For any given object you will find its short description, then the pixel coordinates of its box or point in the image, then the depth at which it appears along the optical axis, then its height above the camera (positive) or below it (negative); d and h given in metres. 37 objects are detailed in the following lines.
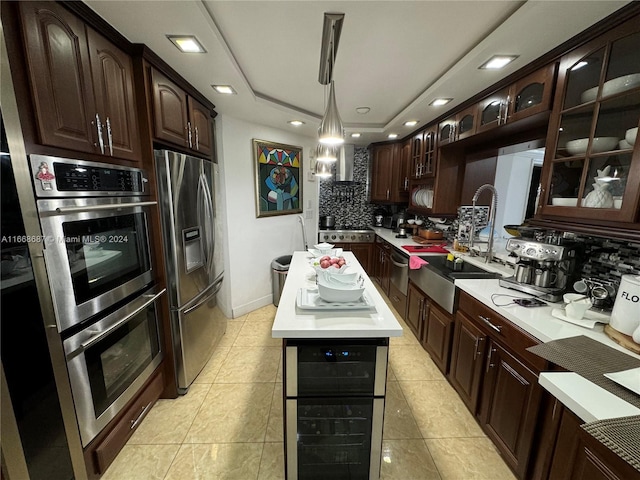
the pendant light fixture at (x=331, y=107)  1.37 +0.50
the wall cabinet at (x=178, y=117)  1.59 +0.57
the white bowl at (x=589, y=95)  1.26 +0.54
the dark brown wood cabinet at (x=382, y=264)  3.54 -1.02
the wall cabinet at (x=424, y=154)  2.92 +0.55
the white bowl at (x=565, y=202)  1.37 -0.01
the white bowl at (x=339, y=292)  1.29 -0.50
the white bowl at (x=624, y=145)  1.14 +0.26
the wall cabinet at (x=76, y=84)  0.96 +0.50
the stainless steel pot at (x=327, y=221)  4.53 -0.44
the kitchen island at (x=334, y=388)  1.14 -0.90
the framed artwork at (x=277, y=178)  3.09 +0.24
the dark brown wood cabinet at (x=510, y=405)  1.20 -1.10
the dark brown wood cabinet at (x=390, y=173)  3.83 +0.39
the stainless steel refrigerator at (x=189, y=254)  1.67 -0.45
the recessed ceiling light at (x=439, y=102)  2.26 +0.89
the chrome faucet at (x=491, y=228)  2.08 -0.24
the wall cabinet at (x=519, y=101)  1.51 +0.69
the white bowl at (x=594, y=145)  1.22 +0.28
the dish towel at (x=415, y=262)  2.33 -0.61
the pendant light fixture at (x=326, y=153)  2.01 +0.35
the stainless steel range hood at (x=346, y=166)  4.28 +0.54
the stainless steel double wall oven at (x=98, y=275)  1.02 -0.40
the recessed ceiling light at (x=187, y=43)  1.36 +0.86
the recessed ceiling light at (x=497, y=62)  1.56 +0.88
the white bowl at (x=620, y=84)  1.12 +0.54
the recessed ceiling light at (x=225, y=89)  1.99 +0.86
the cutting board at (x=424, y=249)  2.75 -0.57
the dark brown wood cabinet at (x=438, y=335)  1.97 -1.16
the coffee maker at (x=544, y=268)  1.46 -0.42
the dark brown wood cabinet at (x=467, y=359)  1.58 -1.10
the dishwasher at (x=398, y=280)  2.79 -0.99
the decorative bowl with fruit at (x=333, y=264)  1.52 -0.43
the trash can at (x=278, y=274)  3.23 -1.01
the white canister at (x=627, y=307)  1.05 -0.45
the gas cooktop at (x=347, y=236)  4.18 -0.65
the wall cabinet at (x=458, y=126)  2.22 +0.70
